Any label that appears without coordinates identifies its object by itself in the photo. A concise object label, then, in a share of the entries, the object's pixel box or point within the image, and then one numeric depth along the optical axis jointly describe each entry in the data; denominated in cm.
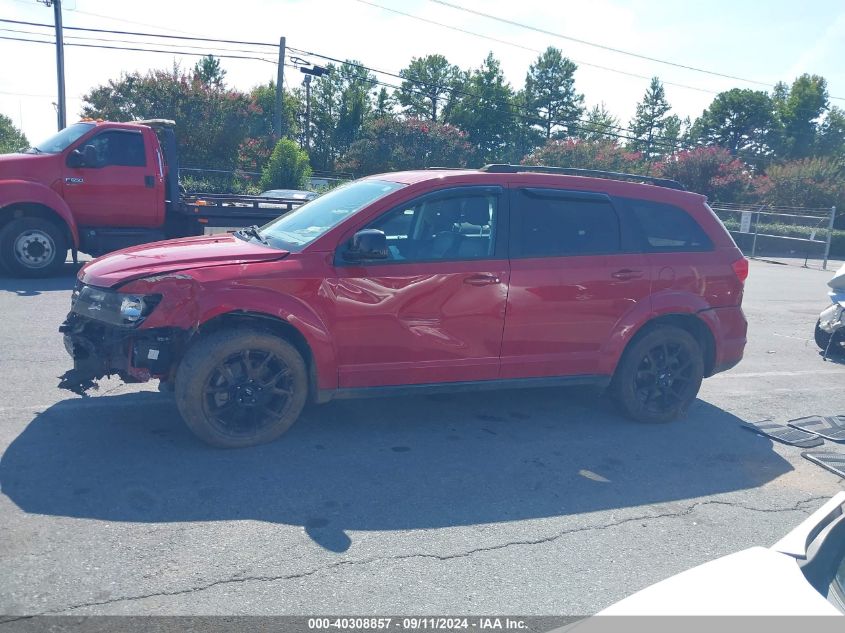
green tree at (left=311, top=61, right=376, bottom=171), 5925
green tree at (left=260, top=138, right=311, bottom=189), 2480
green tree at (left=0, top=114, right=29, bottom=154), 6905
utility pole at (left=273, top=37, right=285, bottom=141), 3247
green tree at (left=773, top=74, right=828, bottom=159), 6962
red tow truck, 1127
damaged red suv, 505
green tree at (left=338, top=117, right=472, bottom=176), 4038
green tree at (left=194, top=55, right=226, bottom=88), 6438
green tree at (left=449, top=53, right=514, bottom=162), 6419
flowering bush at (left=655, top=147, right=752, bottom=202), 4044
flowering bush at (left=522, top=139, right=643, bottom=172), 4381
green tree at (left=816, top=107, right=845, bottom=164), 6994
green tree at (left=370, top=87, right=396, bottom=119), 6858
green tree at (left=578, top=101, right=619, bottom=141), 6444
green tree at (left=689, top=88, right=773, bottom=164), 6856
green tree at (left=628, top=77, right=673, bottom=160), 7181
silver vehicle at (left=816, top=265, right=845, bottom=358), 934
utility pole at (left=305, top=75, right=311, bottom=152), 5356
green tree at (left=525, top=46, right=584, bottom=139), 6862
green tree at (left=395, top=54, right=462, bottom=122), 6569
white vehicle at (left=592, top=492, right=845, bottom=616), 221
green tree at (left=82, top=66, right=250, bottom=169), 3447
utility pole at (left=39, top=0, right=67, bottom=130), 2668
